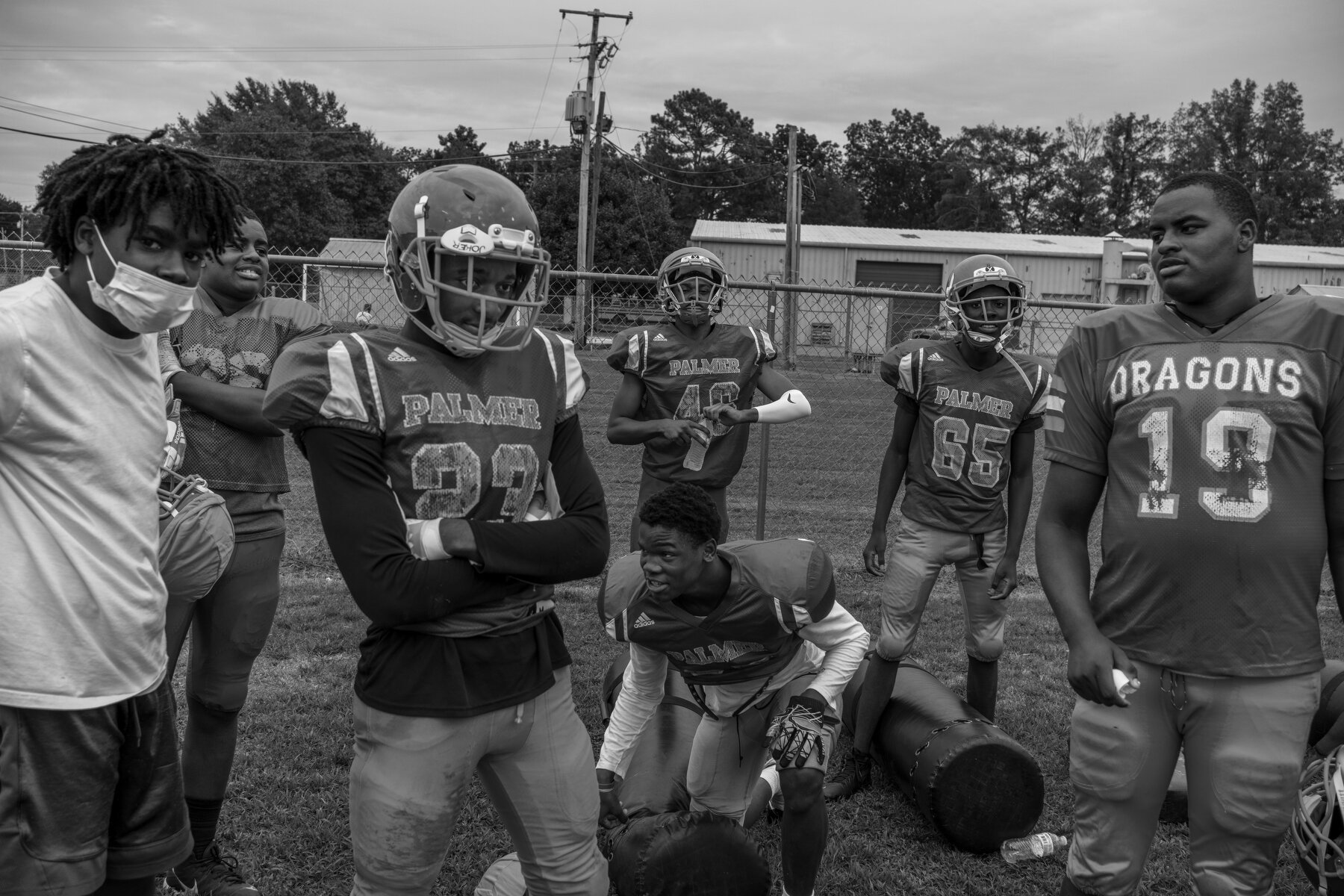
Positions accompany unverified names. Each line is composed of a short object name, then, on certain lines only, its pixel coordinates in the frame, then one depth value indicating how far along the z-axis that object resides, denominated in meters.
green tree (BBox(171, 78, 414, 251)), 49.19
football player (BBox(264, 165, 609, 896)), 2.16
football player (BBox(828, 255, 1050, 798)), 4.73
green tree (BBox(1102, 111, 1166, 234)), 62.66
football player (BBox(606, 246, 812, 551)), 5.20
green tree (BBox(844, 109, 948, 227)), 75.31
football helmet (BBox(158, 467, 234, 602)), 2.85
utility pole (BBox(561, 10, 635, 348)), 27.84
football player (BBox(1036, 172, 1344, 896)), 2.57
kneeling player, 3.31
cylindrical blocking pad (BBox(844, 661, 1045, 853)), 3.86
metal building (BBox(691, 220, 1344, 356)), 30.86
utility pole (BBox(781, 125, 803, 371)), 8.55
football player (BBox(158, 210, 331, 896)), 3.24
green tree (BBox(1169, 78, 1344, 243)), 55.28
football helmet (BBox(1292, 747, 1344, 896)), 2.62
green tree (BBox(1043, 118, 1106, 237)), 62.41
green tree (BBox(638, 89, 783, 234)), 65.44
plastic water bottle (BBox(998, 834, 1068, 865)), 3.87
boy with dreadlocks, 1.98
